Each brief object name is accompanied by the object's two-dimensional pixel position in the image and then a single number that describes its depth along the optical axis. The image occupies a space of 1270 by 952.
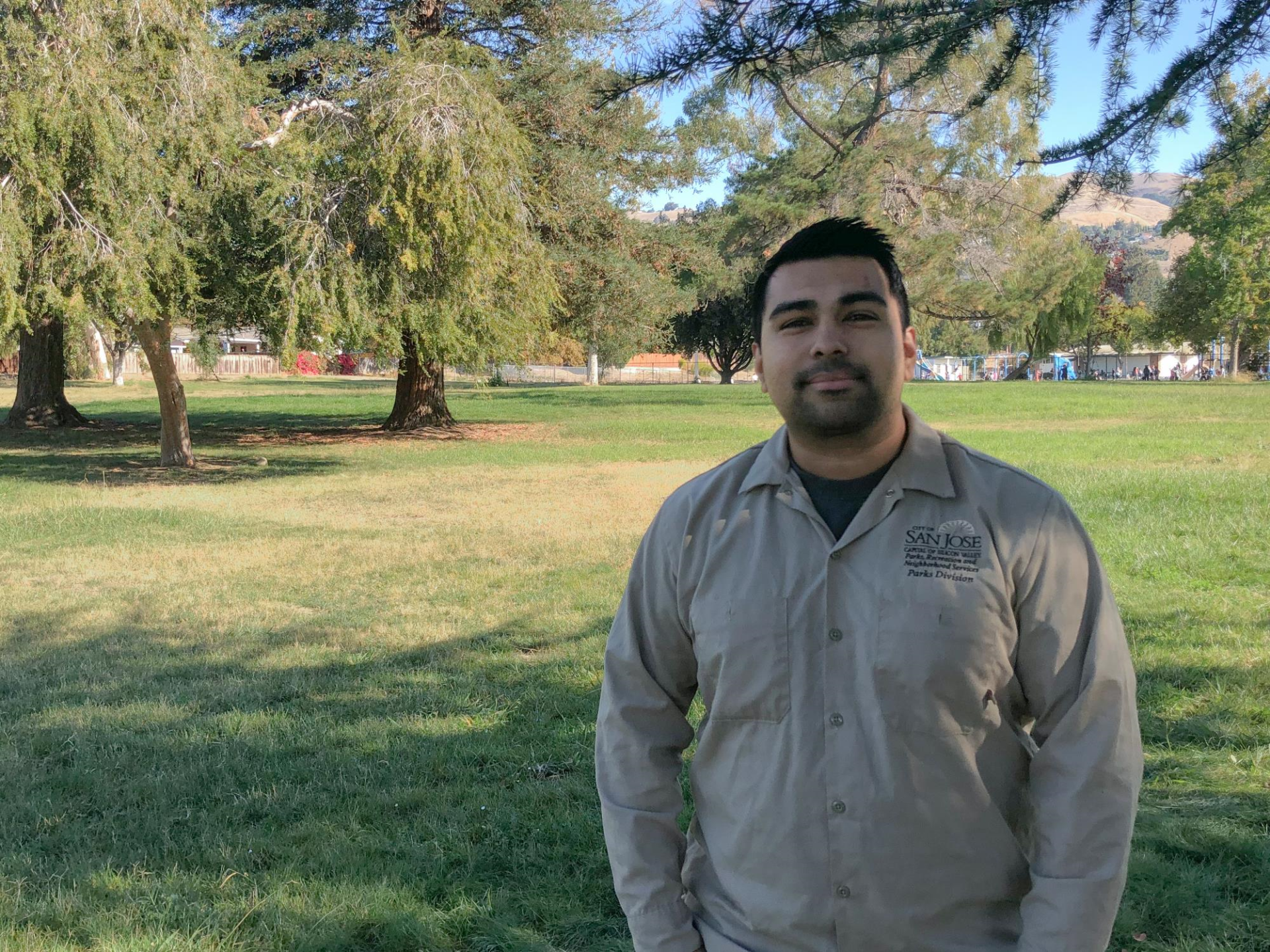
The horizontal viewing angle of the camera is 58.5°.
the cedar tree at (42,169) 12.37
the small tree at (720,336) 62.16
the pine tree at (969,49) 3.73
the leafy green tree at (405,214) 13.80
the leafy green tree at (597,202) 21.50
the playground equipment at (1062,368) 83.00
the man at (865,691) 1.89
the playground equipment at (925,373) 83.34
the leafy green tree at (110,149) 12.51
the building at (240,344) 83.54
